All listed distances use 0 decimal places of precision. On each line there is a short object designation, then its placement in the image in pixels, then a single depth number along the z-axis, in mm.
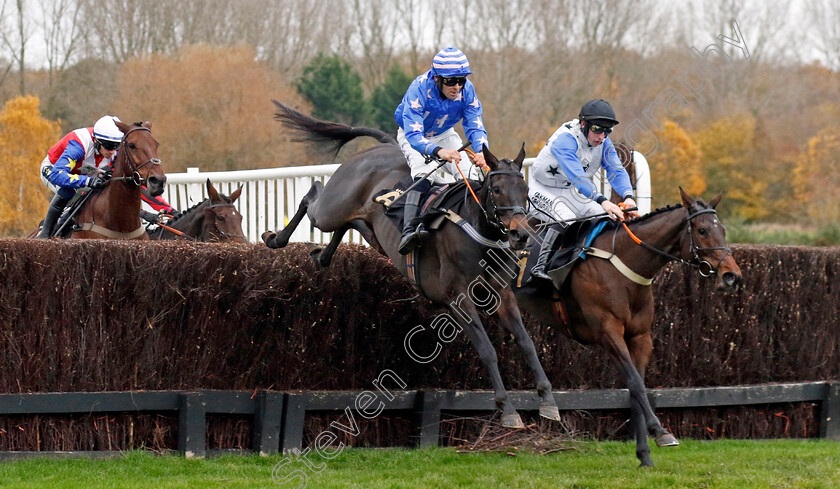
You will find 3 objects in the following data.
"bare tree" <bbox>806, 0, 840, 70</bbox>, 70750
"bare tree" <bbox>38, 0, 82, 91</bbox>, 50844
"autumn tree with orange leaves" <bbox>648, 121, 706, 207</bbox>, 52875
